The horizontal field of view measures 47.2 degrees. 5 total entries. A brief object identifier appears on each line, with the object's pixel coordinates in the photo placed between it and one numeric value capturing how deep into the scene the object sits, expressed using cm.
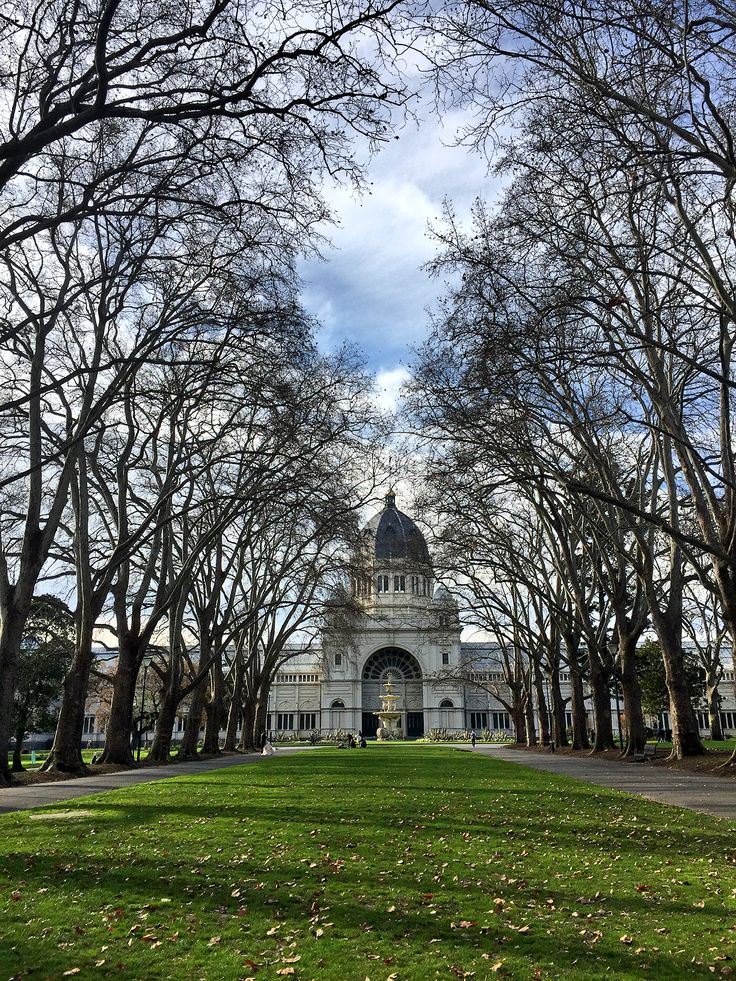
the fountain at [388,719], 8181
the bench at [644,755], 2742
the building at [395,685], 10300
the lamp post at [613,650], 4272
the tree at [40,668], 3791
